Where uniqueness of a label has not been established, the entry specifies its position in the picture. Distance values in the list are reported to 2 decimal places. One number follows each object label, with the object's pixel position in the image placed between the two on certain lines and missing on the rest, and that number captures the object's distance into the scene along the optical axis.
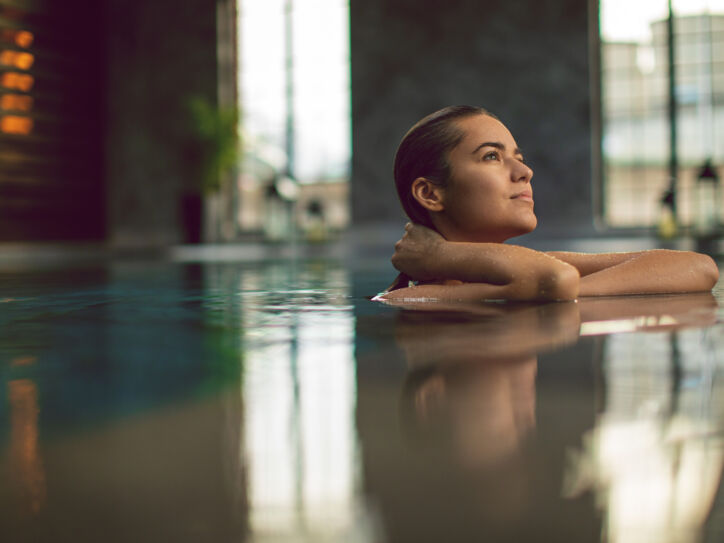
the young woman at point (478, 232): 1.34
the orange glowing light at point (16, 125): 8.41
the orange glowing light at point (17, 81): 8.38
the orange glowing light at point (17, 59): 8.37
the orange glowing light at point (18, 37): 8.38
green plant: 10.70
